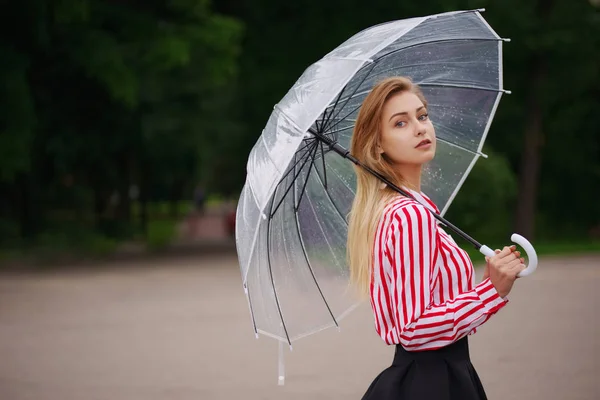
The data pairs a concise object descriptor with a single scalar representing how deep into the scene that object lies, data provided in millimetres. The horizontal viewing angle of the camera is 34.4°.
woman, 2797
